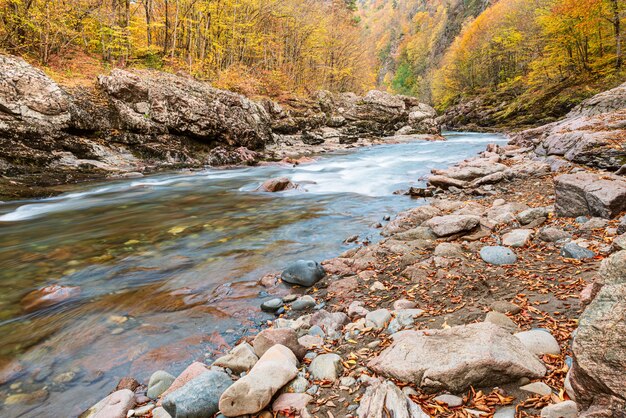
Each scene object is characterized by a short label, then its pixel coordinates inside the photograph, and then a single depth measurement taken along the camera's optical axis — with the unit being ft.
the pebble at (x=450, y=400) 6.02
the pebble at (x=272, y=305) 13.04
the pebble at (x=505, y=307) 9.03
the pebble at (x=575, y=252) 11.48
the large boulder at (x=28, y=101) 35.58
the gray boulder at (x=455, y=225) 17.21
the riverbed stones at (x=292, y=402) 7.07
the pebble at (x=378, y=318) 10.07
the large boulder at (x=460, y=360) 6.24
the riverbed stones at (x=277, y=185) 37.63
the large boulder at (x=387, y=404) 5.85
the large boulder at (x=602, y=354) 4.49
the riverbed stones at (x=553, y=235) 13.53
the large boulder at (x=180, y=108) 47.27
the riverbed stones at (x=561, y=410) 5.07
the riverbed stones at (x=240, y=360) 8.95
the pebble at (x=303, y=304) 12.96
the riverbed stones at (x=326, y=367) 7.97
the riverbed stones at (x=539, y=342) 6.88
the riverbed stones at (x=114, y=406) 8.01
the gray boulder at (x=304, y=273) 14.93
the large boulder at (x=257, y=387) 7.02
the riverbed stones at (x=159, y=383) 8.80
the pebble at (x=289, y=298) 13.62
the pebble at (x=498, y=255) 12.79
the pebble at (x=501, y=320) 8.17
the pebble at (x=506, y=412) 5.56
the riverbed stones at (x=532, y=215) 17.02
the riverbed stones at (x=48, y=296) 14.14
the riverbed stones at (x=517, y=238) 14.19
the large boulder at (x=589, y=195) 14.49
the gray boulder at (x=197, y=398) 7.31
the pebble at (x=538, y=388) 5.80
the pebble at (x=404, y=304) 10.88
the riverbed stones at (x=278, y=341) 9.16
